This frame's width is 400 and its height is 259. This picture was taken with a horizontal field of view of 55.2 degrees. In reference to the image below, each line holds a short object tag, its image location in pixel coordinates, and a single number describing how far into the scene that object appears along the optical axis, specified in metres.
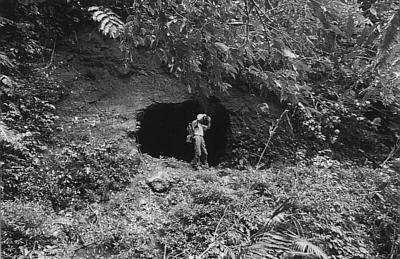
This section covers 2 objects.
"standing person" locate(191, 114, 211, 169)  7.97
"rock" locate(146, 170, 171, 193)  6.52
